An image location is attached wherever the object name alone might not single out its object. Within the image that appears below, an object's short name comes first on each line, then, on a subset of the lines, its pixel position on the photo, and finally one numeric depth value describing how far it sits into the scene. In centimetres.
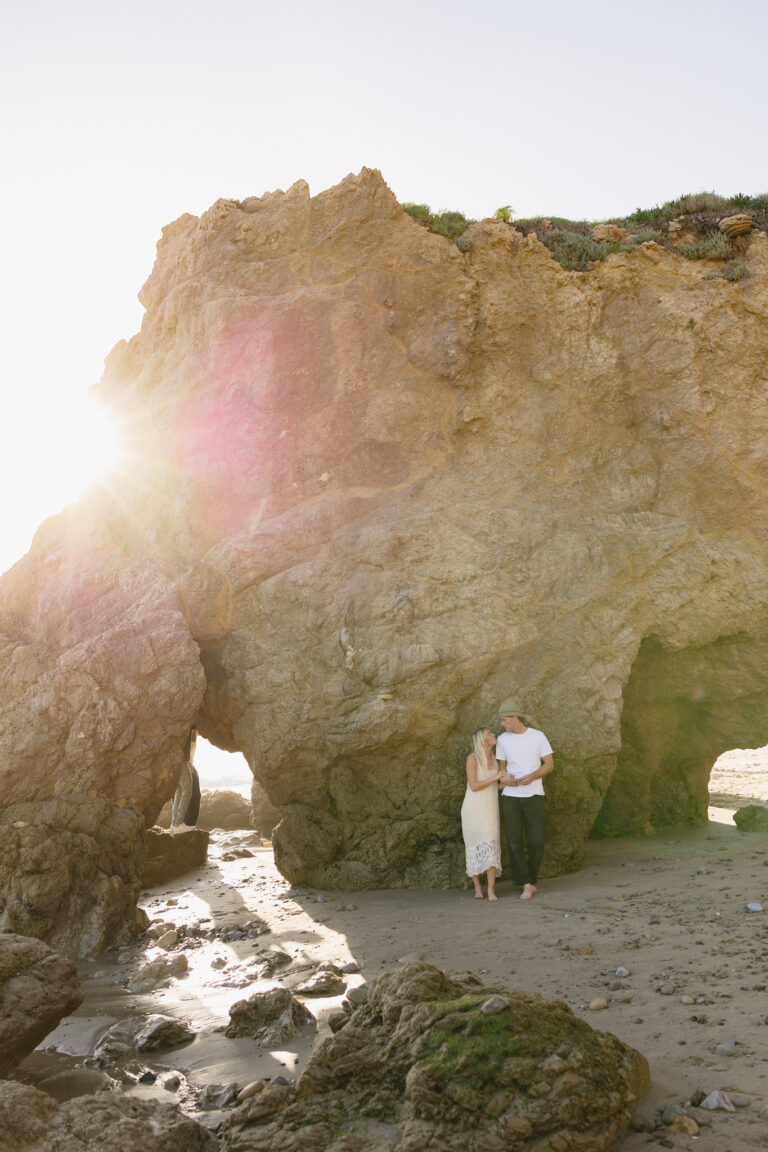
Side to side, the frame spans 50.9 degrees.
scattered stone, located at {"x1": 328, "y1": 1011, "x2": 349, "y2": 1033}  388
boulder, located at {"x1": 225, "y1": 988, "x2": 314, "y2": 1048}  443
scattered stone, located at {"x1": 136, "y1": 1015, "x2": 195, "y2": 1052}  453
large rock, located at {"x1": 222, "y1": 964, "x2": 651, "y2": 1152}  286
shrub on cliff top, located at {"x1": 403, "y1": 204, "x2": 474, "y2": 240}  971
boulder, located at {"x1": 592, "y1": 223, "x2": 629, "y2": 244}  987
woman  727
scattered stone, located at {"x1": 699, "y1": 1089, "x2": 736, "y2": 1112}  302
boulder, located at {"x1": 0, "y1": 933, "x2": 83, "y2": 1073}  428
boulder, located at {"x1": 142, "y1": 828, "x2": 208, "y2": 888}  983
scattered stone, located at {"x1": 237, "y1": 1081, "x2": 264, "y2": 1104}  367
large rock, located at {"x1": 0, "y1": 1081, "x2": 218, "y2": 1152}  304
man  738
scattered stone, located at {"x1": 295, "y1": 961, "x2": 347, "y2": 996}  507
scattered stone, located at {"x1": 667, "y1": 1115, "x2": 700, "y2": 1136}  292
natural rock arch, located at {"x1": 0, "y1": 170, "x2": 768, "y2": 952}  800
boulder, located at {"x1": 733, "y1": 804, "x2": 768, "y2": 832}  936
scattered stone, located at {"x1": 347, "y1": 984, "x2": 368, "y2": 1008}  383
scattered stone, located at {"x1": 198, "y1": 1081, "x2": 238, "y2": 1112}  372
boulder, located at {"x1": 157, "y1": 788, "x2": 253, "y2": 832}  1614
